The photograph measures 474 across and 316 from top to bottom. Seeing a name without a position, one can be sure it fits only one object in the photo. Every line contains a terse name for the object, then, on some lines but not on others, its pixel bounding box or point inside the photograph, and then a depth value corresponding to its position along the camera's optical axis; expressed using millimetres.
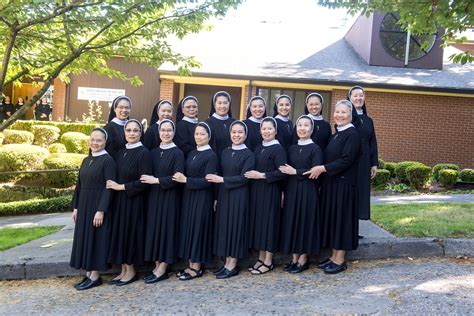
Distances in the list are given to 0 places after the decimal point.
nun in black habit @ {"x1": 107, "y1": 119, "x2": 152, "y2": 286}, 5078
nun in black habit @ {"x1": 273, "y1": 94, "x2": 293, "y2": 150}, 5523
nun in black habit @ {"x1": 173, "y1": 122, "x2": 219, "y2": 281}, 5055
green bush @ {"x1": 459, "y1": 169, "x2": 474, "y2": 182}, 11867
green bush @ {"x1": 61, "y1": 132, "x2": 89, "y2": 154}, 14648
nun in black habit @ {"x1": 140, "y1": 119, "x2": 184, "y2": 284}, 5090
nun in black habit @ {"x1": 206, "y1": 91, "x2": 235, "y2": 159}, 5664
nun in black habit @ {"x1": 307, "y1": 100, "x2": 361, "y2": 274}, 4906
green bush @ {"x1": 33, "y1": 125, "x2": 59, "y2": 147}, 15453
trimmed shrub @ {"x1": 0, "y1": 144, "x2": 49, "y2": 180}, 12461
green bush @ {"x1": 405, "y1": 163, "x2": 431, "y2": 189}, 11547
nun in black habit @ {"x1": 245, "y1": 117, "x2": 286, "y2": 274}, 5027
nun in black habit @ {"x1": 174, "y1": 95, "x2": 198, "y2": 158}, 5668
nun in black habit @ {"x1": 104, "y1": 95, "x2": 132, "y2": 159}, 5566
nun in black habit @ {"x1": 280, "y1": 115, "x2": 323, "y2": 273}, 4992
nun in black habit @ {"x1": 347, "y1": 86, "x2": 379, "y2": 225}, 5574
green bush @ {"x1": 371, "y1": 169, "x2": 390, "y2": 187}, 11609
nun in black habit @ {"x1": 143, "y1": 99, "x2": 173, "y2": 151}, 5773
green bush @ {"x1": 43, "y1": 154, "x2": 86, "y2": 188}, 12211
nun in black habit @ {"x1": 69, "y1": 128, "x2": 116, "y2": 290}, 5043
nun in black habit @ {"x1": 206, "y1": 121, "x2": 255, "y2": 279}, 5020
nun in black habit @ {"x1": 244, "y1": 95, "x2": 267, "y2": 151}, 5574
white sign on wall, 19406
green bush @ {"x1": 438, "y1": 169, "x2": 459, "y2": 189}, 11578
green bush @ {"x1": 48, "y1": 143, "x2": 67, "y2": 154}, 13992
